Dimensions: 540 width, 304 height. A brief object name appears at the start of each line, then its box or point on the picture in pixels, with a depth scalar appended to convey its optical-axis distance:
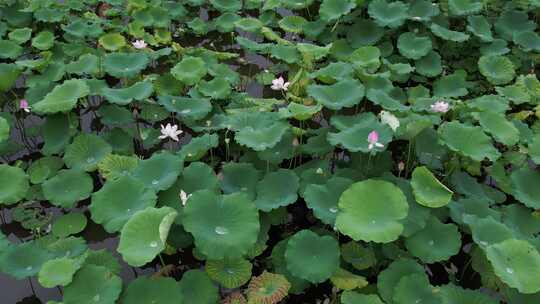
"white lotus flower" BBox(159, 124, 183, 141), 3.04
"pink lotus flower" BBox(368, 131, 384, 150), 2.63
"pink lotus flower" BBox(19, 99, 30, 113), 3.36
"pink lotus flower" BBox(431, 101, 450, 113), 3.04
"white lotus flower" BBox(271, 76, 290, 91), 3.49
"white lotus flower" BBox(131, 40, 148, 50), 3.81
